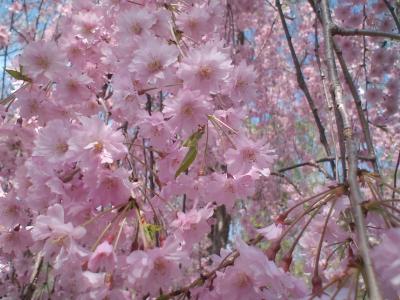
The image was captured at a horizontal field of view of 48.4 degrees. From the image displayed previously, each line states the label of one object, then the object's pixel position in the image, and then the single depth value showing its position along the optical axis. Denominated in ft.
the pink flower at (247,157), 0.85
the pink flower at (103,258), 0.59
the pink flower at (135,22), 0.92
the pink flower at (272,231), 0.64
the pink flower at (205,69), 0.81
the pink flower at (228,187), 0.88
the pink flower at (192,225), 0.79
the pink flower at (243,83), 0.92
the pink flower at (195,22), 1.02
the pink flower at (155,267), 0.59
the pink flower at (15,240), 0.98
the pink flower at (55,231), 0.62
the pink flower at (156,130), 0.85
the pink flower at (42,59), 0.93
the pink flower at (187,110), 0.80
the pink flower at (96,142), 0.71
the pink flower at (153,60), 0.83
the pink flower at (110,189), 0.70
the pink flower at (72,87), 0.99
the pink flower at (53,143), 0.75
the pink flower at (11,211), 0.90
